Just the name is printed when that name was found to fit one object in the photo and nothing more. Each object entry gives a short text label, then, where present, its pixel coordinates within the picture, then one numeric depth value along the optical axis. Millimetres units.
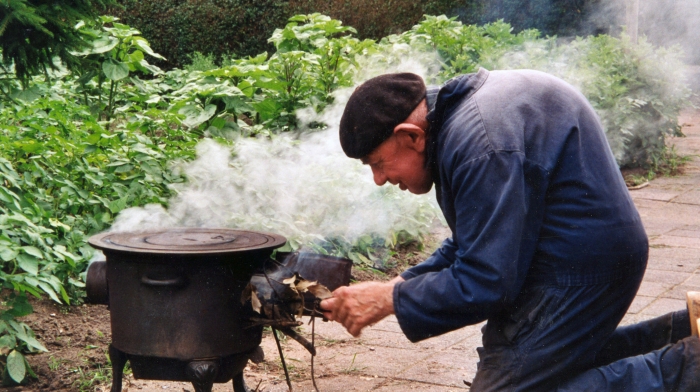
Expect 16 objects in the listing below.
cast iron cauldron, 2904
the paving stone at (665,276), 5605
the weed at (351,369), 4090
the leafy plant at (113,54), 5664
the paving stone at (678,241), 6625
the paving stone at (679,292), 5207
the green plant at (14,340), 3621
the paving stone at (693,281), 5471
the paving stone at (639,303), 4925
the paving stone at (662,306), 4875
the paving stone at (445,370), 3943
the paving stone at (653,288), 5297
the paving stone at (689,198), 8230
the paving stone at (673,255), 6157
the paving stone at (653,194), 8375
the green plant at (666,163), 9555
